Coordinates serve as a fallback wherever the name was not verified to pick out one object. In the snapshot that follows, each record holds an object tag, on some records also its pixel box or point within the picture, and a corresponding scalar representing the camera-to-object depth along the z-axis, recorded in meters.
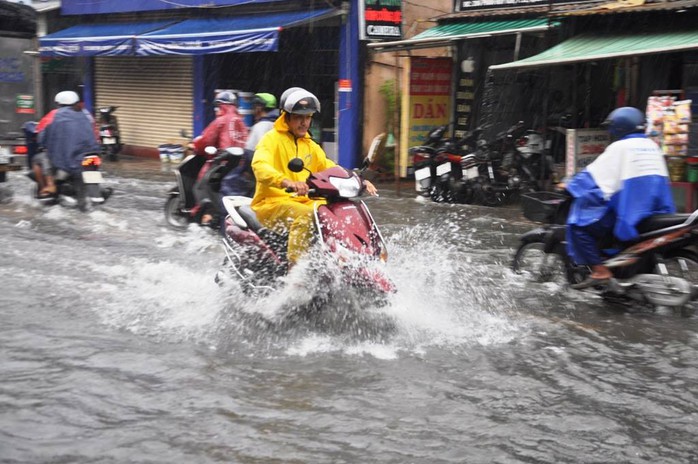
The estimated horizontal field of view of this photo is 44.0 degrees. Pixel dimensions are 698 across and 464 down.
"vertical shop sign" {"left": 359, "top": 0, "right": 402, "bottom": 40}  15.84
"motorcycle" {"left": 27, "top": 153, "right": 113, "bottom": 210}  11.49
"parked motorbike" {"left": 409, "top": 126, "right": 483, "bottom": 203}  13.59
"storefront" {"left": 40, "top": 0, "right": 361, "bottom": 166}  16.55
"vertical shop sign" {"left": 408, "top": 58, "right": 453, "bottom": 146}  15.93
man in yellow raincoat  5.93
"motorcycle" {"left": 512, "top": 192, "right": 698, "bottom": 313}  6.63
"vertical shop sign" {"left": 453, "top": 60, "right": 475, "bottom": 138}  15.90
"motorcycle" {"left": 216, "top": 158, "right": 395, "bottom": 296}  5.64
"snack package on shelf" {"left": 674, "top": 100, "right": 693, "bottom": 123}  10.68
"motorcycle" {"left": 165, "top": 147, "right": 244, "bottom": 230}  10.01
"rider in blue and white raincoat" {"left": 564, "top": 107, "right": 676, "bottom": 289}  6.71
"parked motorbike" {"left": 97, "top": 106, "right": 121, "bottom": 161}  20.73
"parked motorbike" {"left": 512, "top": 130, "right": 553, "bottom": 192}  13.16
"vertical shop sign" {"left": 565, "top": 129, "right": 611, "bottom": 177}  12.23
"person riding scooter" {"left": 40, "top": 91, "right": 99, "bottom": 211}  11.38
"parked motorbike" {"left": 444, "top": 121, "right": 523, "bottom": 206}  13.27
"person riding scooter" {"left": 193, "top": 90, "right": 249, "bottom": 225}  10.09
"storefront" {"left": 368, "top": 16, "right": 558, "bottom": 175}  15.02
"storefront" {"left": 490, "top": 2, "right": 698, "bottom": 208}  10.86
